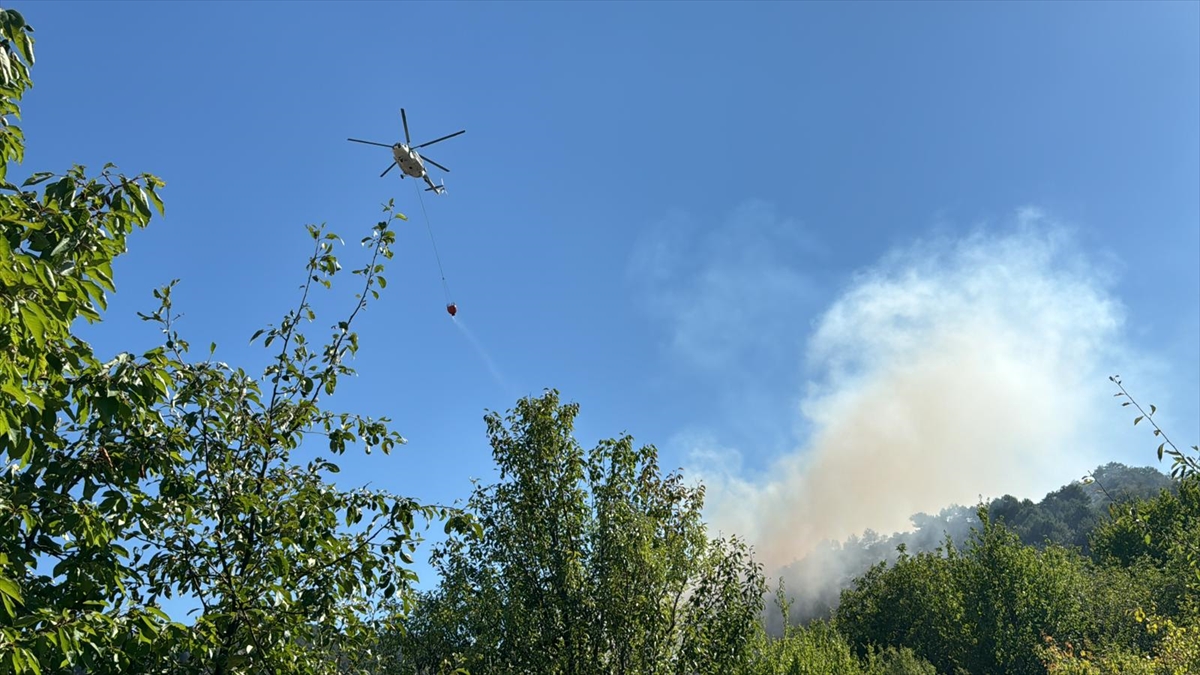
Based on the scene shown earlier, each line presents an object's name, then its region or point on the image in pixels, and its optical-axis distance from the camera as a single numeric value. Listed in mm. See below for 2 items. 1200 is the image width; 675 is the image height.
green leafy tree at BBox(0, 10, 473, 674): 4652
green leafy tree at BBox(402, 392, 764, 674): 12820
